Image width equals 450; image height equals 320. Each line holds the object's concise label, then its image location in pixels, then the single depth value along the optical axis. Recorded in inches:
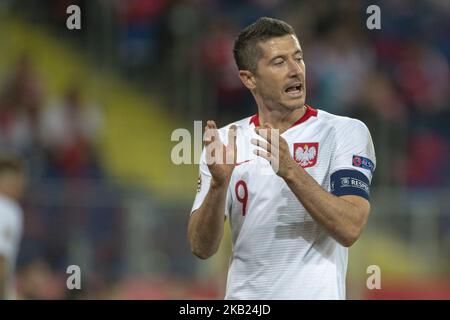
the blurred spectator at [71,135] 816.9
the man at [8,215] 534.0
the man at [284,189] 310.2
